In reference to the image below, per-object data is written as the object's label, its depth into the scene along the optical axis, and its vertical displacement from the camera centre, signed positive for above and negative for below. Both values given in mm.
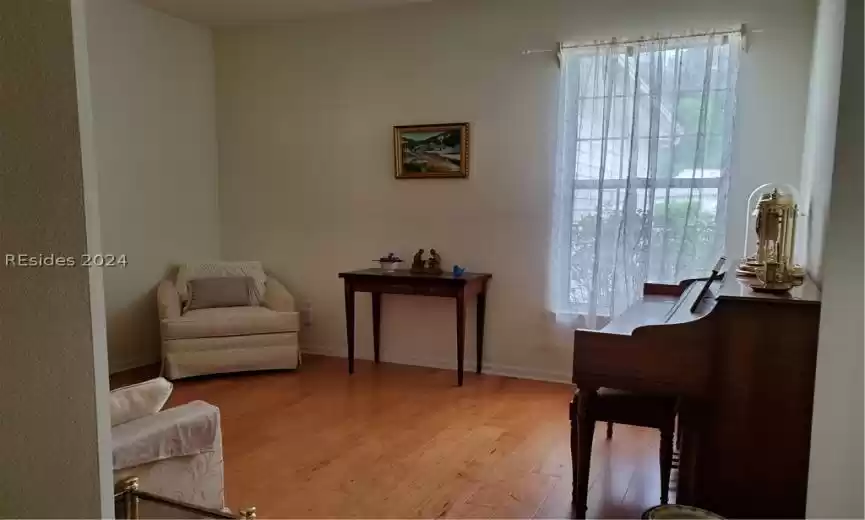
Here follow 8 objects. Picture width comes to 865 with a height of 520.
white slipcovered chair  1669 -724
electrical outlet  4717 -935
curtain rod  3344 +917
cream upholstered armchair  3939 -950
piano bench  2084 -764
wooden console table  3797 -595
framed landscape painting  4078 +298
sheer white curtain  3432 +174
